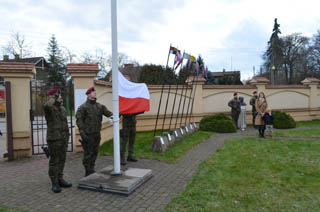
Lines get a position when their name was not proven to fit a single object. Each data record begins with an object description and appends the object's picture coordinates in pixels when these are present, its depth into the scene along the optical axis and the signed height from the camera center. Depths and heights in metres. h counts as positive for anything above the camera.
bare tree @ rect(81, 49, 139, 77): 36.31 +5.22
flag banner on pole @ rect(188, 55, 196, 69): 9.26 +1.42
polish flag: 5.32 -0.05
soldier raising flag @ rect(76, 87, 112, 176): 4.59 -0.57
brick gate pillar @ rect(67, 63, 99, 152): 6.84 +0.53
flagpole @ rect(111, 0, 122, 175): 4.36 +0.16
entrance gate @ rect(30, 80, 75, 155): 6.72 +0.00
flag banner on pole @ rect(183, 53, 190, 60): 8.55 +1.49
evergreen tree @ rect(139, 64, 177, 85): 23.42 +2.20
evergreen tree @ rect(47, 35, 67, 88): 34.41 +5.79
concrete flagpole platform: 4.02 -1.61
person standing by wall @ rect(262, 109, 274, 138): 8.77 -1.06
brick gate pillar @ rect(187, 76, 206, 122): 12.07 -0.40
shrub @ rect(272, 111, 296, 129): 11.46 -1.38
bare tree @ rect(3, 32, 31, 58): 31.54 +6.29
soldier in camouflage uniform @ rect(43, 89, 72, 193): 4.11 -0.67
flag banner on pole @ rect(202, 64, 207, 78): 11.24 +1.16
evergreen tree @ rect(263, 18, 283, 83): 35.53 +6.94
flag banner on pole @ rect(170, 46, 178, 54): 7.47 +1.50
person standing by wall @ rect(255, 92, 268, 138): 8.91 -0.63
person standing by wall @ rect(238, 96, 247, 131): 11.24 -1.12
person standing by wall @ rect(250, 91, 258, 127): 11.56 -0.46
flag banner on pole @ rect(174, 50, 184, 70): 7.82 +1.23
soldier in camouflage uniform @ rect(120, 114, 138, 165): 5.85 -0.99
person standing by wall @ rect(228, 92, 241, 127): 11.30 -0.64
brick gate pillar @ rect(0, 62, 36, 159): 6.41 -0.23
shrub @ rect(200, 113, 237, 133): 10.50 -1.38
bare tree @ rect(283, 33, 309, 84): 33.44 +6.30
